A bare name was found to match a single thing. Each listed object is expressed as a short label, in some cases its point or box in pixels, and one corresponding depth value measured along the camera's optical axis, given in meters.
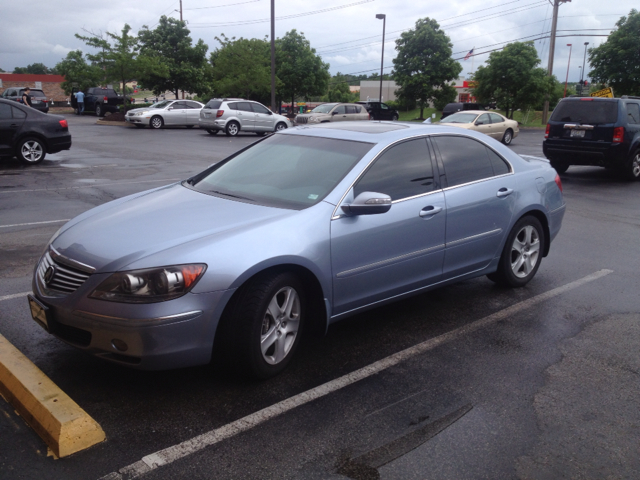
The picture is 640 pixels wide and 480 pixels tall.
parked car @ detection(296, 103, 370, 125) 28.91
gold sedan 22.66
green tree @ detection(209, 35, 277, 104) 43.62
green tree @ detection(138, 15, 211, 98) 43.44
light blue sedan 3.35
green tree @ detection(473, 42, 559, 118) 38.91
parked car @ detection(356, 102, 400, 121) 39.41
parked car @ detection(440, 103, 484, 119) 34.25
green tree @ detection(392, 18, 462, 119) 44.31
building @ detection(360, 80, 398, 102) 105.88
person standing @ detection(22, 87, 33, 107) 27.63
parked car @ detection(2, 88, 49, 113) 38.07
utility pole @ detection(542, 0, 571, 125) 37.28
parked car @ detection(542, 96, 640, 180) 13.28
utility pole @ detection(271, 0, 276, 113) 29.72
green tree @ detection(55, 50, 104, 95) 37.84
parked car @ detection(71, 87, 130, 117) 38.66
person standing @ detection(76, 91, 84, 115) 40.19
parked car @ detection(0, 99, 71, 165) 13.69
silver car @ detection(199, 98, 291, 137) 26.38
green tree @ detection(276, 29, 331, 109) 48.97
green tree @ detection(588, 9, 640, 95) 37.53
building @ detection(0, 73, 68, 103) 67.38
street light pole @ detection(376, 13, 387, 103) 46.38
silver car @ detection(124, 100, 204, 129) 29.14
